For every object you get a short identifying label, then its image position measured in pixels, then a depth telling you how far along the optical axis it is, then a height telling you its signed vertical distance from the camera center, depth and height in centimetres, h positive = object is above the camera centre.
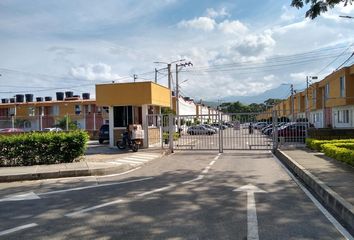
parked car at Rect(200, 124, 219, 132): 2500 +2
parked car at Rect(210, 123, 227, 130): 2355 +6
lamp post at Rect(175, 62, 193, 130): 5362 +750
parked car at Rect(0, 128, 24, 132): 3828 +10
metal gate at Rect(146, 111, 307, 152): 2364 -31
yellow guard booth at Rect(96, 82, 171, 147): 2530 +142
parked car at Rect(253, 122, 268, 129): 2508 +9
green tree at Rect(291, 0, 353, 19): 1309 +346
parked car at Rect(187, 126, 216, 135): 2533 -17
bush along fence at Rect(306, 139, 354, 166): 1449 -88
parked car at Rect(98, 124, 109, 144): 3447 -37
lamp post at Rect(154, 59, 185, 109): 5066 +627
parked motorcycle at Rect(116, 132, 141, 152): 2327 -74
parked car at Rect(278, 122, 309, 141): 2470 -27
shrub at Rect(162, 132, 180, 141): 2639 -44
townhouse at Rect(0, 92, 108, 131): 5353 +363
